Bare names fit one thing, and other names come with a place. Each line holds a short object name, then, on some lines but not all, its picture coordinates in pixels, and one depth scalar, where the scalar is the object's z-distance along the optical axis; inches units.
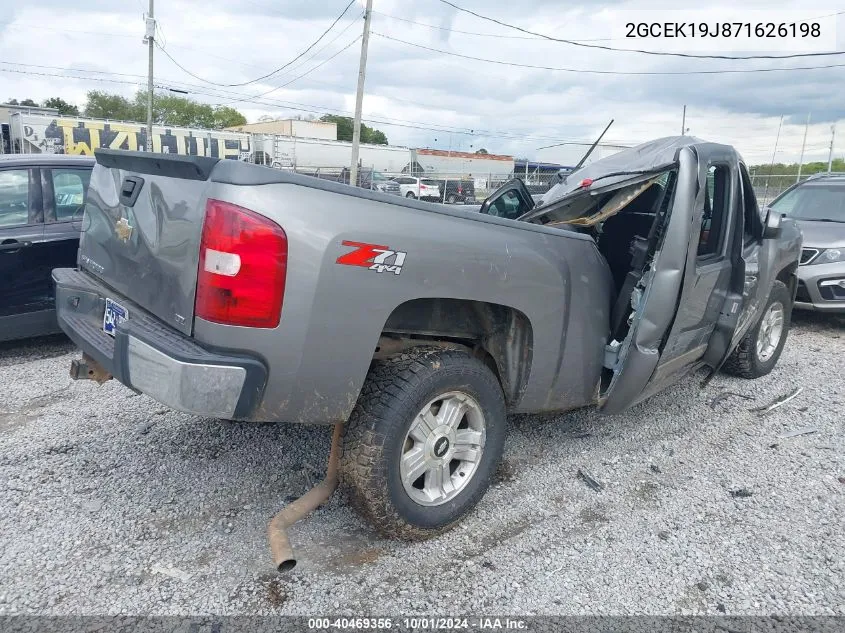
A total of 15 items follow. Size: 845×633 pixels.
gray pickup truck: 90.3
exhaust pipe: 99.3
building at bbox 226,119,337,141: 2309.3
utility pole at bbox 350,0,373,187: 787.4
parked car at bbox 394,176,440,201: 1189.7
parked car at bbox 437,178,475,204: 1123.6
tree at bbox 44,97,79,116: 2818.7
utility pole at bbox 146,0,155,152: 966.2
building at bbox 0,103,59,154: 1339.8
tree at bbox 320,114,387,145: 3358.8
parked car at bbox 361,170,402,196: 1130.0
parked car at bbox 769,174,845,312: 276.5
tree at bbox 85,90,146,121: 2659.9
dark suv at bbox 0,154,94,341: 200.5
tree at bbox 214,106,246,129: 3348.9
